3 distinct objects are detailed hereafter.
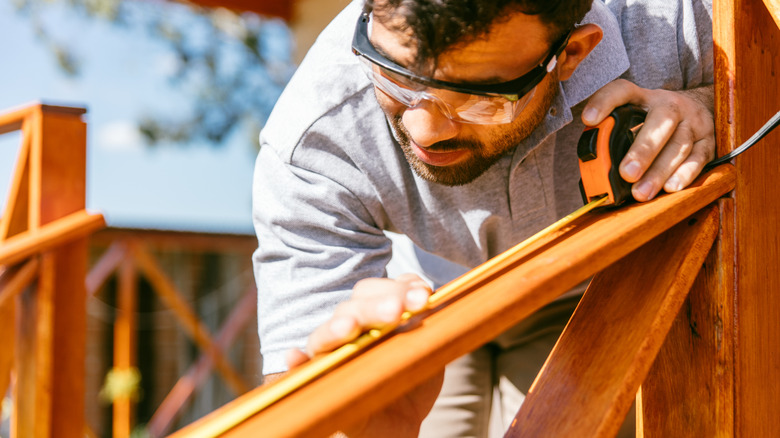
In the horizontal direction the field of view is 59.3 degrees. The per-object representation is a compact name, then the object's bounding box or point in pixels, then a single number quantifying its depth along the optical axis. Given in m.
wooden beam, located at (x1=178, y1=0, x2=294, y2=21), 4.72
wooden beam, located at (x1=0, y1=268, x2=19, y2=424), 1.99
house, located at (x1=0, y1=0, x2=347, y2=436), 4.55
